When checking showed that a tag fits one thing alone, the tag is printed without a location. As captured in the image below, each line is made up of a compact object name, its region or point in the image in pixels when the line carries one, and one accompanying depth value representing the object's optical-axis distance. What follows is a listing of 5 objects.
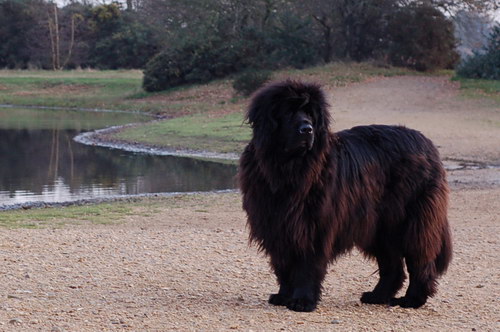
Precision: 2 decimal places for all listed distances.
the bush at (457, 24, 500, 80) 38.59
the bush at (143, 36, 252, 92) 45.00
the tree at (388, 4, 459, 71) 41.94
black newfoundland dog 6.62
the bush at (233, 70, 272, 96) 37.97
